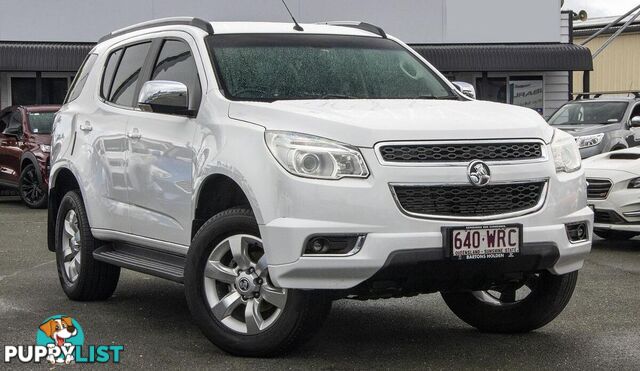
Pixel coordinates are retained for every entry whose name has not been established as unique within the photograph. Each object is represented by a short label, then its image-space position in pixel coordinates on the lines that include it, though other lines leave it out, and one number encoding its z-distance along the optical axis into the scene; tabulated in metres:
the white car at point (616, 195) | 11.15
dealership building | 27.22
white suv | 5.39
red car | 17.92
